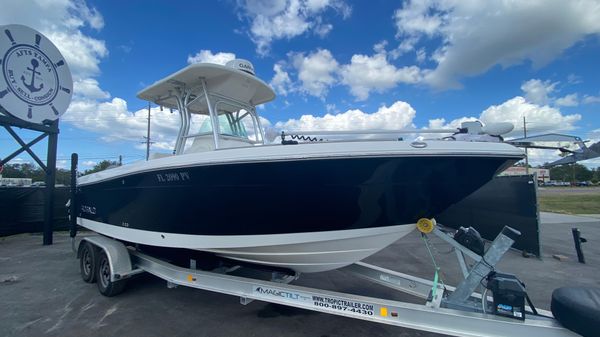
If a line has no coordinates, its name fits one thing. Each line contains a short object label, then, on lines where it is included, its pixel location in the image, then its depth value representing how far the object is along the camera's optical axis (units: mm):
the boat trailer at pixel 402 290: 2180
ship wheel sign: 5863
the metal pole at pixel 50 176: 7551
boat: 2480
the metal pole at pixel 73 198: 5367
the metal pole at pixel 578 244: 5742
